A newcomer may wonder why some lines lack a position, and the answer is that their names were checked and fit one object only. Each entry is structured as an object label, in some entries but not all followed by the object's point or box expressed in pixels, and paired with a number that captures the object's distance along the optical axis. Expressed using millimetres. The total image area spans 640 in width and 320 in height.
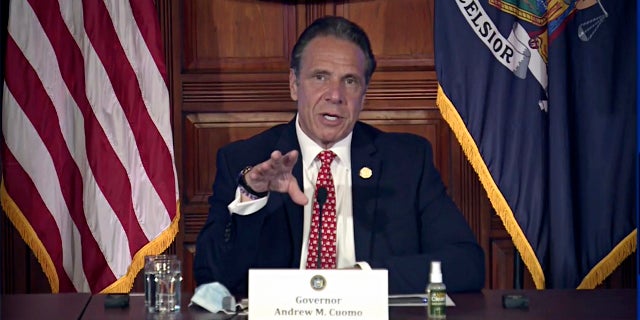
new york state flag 8203
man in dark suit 7738
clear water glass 6336
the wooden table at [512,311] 6145
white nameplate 5750
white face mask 6227
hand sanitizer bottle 6004
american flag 8078
